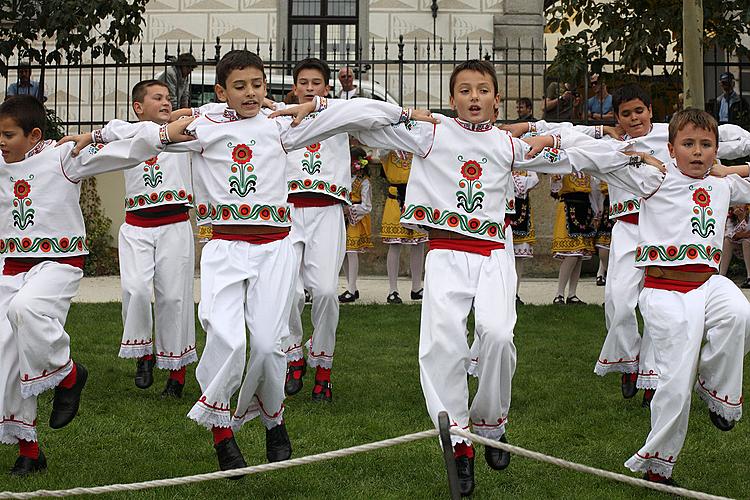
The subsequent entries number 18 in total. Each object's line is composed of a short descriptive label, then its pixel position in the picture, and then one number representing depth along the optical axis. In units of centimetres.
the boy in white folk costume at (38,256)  643
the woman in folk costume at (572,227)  1255
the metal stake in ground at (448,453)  479
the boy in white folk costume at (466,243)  625
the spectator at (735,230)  1388
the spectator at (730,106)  1517
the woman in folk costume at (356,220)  1326
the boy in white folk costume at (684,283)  607
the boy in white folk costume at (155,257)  862
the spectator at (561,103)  1501
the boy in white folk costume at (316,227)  858
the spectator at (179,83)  1459
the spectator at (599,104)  1479
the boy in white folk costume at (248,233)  620
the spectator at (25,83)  1496
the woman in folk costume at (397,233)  1298
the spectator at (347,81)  1432
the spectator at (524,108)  1366
